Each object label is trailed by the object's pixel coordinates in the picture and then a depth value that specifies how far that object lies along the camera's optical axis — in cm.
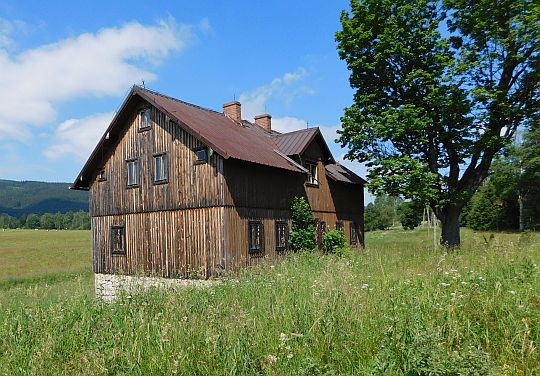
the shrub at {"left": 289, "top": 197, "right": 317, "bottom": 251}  2105
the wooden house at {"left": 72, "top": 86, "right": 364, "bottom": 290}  1742
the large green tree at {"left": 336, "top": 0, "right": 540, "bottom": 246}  2022
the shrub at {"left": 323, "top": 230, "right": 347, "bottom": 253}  2236
